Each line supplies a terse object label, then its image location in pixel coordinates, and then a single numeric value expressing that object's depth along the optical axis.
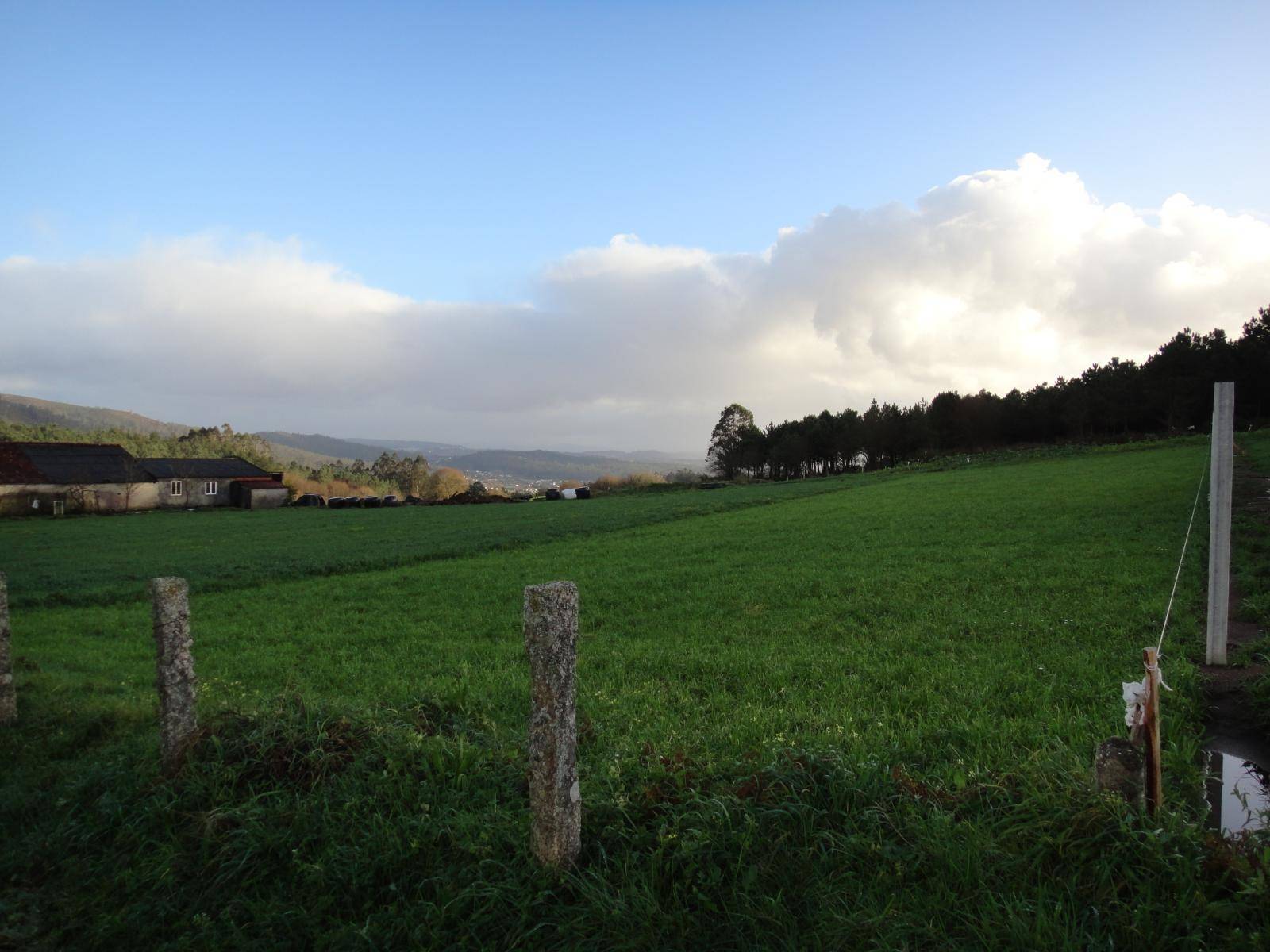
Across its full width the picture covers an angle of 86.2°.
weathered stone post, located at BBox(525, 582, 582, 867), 4.21
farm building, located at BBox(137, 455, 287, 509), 66.94
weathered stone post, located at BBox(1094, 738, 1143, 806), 3.78
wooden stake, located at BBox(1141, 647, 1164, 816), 3.76
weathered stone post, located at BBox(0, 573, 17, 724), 7.30
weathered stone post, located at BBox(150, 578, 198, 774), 5.59
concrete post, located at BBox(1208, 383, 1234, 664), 7.93
